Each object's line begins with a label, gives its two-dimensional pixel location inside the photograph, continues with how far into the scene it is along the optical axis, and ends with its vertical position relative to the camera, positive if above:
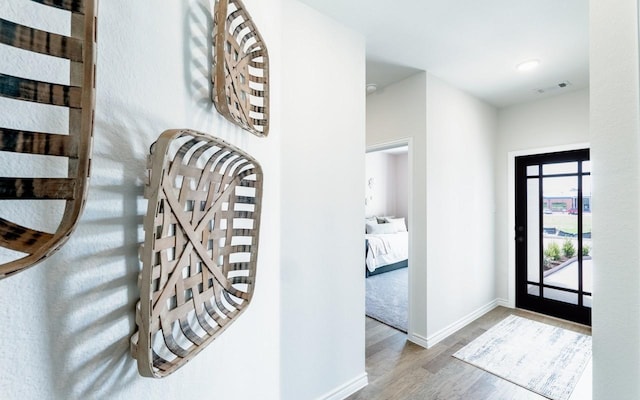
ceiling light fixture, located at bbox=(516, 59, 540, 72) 2.59 +1.26
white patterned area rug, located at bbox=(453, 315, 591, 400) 2.23 -1.35
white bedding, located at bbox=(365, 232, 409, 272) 4.99 -0.85
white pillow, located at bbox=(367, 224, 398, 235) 5.93 -0.53
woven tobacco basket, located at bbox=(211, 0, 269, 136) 0.79 +0.42
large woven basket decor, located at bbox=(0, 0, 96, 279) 0.38 +0.09
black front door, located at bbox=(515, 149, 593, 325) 3.24 -0.36
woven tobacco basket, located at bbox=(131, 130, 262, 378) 0.56 -0.11
